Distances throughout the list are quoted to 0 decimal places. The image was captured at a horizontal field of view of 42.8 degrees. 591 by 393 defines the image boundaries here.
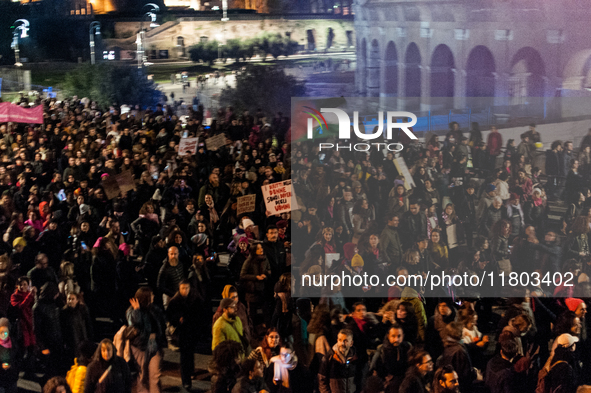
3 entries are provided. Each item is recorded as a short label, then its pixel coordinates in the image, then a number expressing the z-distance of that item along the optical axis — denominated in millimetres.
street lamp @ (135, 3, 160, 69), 37381
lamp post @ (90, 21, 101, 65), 41969
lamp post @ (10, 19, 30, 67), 40472
